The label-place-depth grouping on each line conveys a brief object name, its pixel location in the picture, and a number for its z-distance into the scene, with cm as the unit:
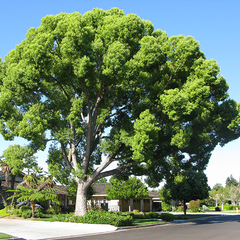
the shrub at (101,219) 1878
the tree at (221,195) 7257
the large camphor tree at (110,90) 1753
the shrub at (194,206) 5413
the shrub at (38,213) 2550
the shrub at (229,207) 6659
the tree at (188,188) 3222
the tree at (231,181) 16825
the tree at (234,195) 9122
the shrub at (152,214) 3057
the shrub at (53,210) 3012
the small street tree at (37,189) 2467
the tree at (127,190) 3888
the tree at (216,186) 12344
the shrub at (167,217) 2473
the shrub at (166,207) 5167
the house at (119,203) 4525
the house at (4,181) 2997
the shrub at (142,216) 2927
